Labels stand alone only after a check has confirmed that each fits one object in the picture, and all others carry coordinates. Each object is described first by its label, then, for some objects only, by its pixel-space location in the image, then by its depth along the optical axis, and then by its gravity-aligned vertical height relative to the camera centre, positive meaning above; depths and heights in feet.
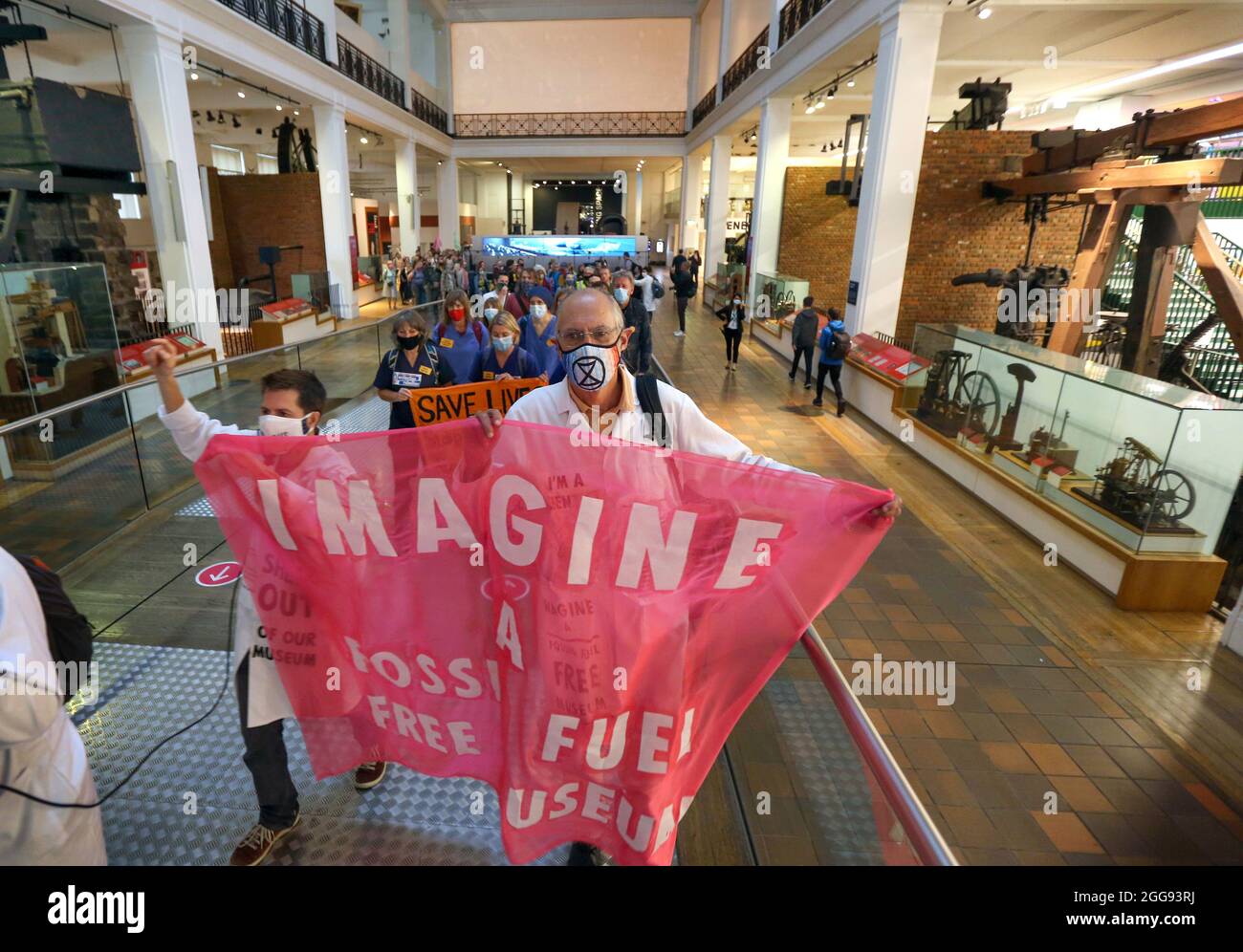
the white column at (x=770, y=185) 52.80 +5.15
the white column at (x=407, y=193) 77.15 +4.73
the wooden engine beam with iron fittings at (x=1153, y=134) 21.11 +4.54
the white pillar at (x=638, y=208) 125.80 +6.65
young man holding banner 7.36 -4.60
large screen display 95.76 -0.53
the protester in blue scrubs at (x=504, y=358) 16.29 -2.77
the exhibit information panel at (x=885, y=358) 29.86 -4.69
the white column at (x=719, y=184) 72.33 +6.53
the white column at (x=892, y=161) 30.66 +4.40
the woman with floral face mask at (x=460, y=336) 17.20 -2.48
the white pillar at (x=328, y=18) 53.88 +16.59
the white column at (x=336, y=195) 55.72 +3.13
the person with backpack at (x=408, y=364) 15.64 -2.86
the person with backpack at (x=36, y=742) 5.17 -4.07
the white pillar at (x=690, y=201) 92.36 +6.22
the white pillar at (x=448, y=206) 96.37 +4.41
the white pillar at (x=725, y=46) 68.49 +20.00
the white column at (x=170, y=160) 32.07 +3.18
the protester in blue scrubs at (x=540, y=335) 21.09 -2.93
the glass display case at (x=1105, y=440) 16.30 -4.77
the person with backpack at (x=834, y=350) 32.94 -4.56
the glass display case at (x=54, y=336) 21.59 -3.81
